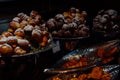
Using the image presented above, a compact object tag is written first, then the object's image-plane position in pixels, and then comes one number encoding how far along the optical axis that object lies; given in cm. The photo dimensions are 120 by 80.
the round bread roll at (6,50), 151
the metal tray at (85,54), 164
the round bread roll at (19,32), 174
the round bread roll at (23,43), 161
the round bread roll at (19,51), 153
